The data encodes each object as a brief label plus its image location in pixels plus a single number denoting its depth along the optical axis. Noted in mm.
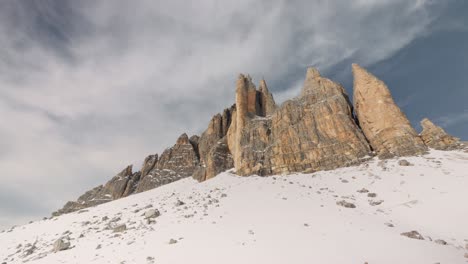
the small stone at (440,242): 17656
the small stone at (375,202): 26375
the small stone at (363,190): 29700
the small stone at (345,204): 25953
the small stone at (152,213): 27502
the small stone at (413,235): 18350
